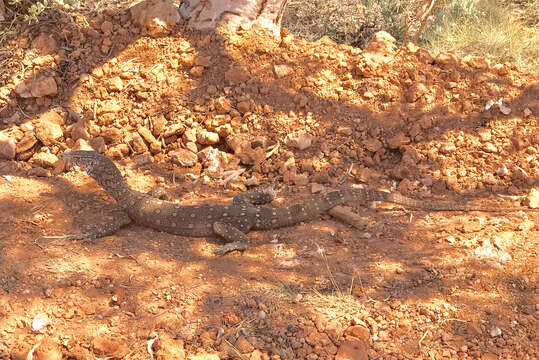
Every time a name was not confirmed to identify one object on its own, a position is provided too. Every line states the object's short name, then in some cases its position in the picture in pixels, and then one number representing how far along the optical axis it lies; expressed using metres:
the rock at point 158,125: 6.02
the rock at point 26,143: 5.73
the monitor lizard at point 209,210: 4.91
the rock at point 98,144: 5.87
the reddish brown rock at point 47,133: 5.84
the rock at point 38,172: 5.46
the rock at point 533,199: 4.98
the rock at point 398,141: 5.88
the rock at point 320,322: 3.53
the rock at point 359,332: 3.46
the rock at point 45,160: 5.60
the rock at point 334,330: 3.48
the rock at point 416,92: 6.11
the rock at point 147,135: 5.94
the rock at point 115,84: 6.30
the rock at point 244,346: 3.32
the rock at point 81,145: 5.64
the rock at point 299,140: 5.93
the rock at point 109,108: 6.15
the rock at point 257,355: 3.25
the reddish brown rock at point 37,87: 6.29
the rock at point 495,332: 3.45
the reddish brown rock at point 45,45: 6.54
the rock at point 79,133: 5.95
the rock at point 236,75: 6.27
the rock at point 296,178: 5.67
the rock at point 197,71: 6.38
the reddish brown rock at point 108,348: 3.24
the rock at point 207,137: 5.91
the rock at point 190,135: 5.94
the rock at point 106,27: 6.67
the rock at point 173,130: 5.96
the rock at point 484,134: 5.81
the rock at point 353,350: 3.31
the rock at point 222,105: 6.07
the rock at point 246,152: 5.83
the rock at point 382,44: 6.46
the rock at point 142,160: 5.85
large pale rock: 6.61
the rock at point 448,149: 5.79
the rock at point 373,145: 5.92
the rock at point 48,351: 3.16
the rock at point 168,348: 3.23
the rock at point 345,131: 6.03
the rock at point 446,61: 6.33
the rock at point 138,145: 5.89
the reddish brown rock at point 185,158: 5.81
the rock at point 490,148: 5.71
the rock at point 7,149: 5.62
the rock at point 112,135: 5.98
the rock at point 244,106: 6.11
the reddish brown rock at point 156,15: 6.60
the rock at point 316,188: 5.49
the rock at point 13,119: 6.18
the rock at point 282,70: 6.30
